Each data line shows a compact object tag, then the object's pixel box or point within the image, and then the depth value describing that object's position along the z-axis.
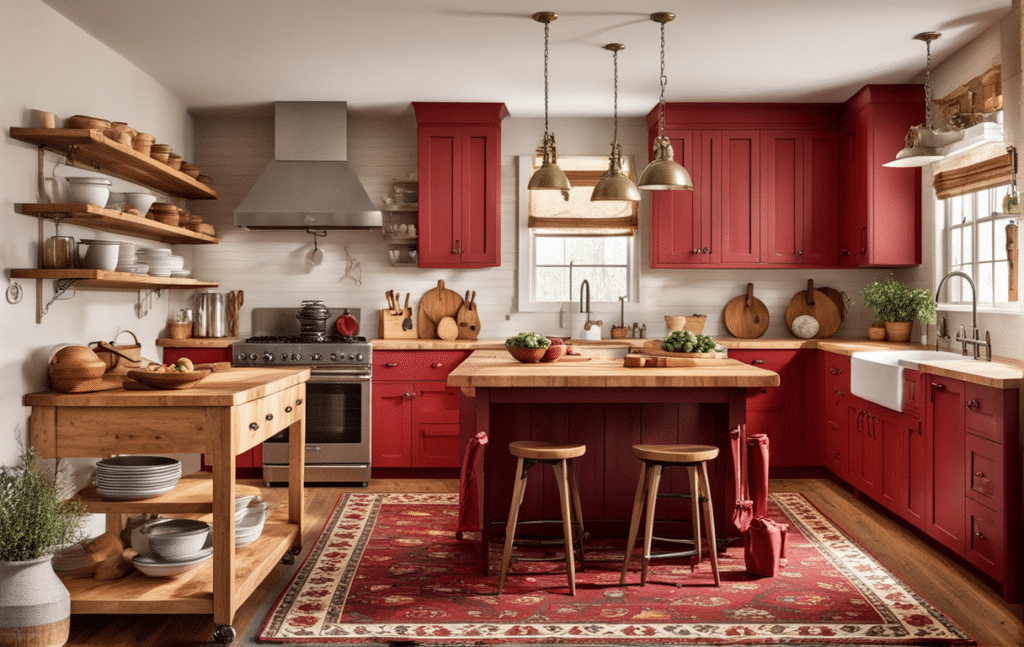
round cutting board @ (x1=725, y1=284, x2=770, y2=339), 6.40
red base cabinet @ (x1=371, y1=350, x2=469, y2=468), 5.88
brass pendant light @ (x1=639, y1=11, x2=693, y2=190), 4.03
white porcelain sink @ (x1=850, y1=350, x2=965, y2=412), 4.34
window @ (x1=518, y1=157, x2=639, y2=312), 6.50
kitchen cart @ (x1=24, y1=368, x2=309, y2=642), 3.00
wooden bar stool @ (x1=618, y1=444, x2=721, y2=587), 3.42
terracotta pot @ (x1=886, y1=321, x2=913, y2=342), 5.66
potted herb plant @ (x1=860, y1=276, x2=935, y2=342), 5.49
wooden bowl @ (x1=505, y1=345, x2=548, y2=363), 4.19
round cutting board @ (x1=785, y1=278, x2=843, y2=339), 6.32
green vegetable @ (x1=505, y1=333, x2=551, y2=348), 4.19
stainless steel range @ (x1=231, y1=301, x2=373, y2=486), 5.70
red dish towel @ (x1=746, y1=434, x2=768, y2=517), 3.80
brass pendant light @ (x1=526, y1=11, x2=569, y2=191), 4.34
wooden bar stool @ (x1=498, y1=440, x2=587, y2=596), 3.41
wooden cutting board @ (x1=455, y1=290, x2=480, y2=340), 6.43
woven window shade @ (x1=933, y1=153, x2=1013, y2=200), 4.50
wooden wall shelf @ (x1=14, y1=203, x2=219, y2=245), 3.71
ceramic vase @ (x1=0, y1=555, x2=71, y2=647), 2.83
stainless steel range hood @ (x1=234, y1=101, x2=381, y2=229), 5.90
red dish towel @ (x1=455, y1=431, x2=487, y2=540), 3.68
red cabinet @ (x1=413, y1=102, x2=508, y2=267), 6.12
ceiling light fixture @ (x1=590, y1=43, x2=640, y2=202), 4.20
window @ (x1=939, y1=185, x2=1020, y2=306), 4.73
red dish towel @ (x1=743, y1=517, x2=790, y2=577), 3.68
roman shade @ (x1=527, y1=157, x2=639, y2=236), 6.50
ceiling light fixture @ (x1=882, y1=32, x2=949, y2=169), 4.41
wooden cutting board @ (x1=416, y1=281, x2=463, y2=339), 6.45
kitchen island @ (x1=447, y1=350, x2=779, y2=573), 3.78
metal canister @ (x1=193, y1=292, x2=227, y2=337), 6.19
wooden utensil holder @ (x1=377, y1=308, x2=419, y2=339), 6.42
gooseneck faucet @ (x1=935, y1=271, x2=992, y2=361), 4.29
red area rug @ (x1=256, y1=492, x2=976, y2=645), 3.08
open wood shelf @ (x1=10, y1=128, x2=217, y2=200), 3.72
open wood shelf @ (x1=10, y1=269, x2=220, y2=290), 3.65
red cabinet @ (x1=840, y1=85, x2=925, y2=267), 5.55
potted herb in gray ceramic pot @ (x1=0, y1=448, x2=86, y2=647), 2.83
